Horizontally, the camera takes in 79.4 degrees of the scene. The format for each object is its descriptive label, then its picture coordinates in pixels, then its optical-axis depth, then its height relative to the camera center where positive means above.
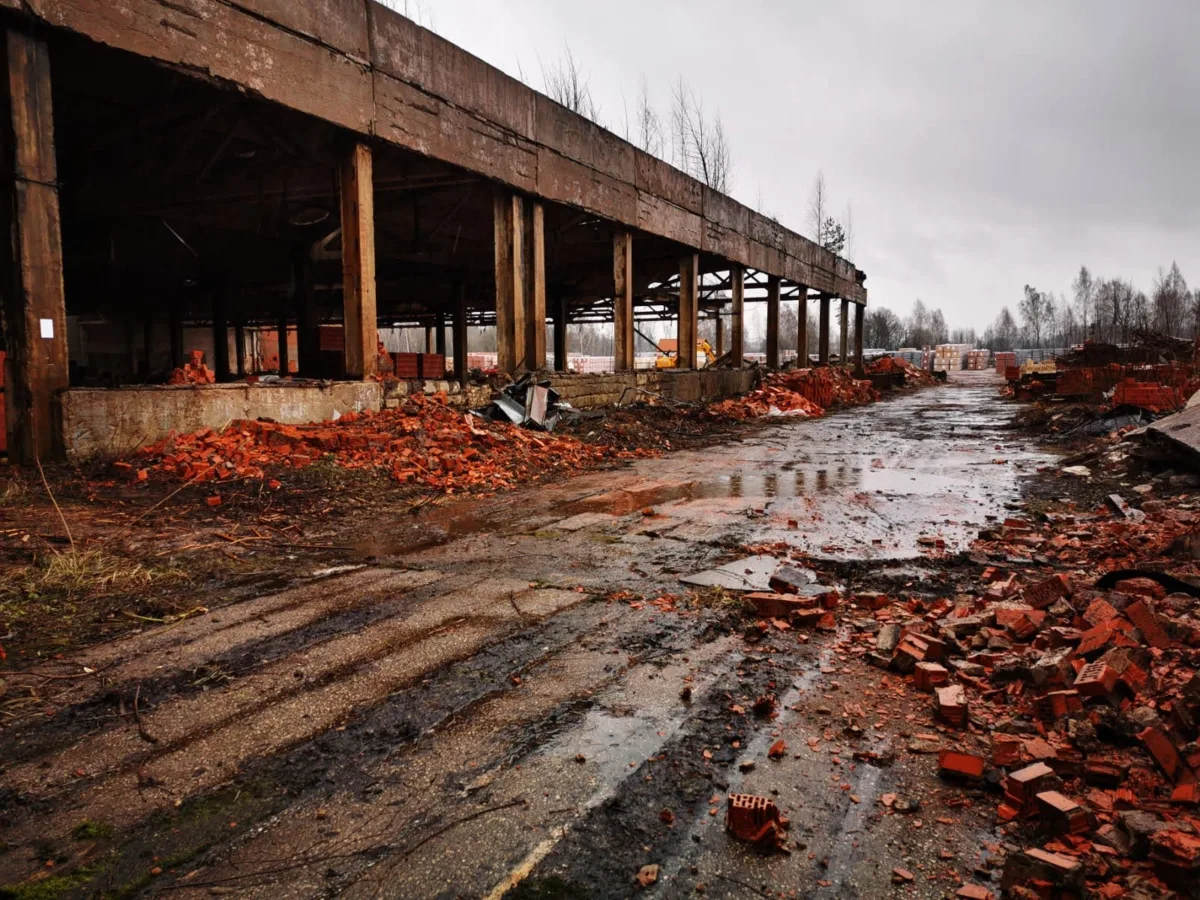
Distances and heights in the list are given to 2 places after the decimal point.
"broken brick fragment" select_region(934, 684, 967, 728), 2.59 -1.17
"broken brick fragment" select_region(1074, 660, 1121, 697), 2.55 -1.07
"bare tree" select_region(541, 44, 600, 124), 26.30 +10.63
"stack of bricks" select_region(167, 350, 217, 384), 8.20 +0.16
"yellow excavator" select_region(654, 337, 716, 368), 28.94 +1.32
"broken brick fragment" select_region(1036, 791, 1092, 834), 1.94 -1.17
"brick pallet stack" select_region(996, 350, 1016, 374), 55.74 +1.74
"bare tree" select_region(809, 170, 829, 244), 45.78 +10.73
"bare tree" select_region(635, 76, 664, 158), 32.06 +11.53
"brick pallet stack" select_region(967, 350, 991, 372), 69.69 +2.05
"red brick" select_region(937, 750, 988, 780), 2.24 -1.19
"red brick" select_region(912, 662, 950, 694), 2.88 -1.18
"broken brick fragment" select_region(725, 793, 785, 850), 1.91 -1.17
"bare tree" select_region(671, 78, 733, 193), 33.75 +10.62
